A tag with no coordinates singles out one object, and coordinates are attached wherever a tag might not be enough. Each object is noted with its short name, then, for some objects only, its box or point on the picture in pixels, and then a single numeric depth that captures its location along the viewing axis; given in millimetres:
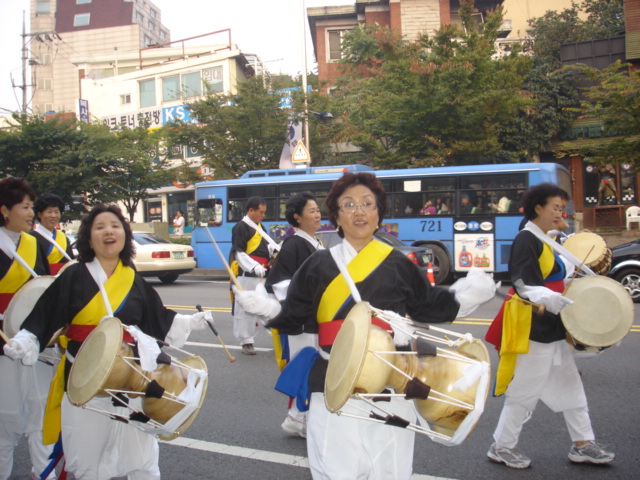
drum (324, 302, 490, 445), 2363
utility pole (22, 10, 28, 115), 44062
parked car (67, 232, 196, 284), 15484
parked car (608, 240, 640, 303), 10148
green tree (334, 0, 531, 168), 18797
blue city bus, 14781
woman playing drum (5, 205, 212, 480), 3086
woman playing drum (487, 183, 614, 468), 3955
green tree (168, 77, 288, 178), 21531
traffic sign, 19264
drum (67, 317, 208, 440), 2822
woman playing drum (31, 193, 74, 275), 5688
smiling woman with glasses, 2678
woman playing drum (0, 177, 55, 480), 3734
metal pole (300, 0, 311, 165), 21562
